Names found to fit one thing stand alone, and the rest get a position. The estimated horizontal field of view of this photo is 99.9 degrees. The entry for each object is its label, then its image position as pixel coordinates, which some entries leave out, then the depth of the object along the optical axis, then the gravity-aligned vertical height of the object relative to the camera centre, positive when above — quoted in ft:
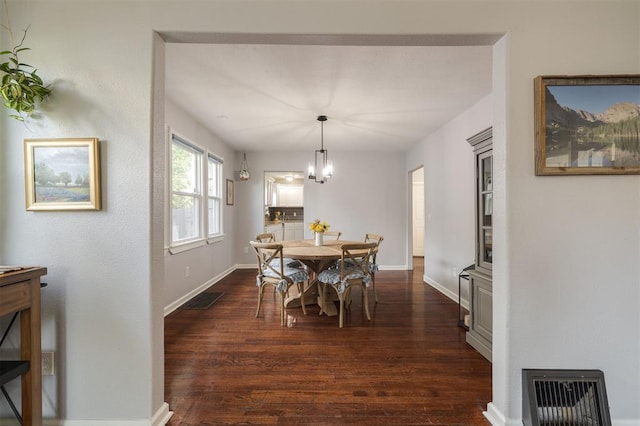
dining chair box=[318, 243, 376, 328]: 9.28 -2.25
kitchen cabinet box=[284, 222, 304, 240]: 24.25 -1.65
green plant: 4.45 +2.18
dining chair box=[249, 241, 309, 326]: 9.45 -2.25
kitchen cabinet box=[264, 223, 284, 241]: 21.48 -1.41
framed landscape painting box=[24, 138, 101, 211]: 4.80 +0.70
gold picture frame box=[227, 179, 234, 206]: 17.30 +1.34
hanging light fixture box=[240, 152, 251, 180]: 17.90 +2.94
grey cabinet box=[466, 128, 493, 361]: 7.33 -1.28
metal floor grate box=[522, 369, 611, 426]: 4.76 -3.29
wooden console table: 4.32 -2.07
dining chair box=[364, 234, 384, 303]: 11.16 -2.34
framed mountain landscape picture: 4.79 +1.55
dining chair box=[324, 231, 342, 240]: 14.92 -1.21
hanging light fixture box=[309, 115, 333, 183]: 11.98 +2.15
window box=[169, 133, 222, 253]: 11.41 +0.90
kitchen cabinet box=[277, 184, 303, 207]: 28.17 +1.77
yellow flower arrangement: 11.57 -0.62
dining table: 9.52 -1.58
